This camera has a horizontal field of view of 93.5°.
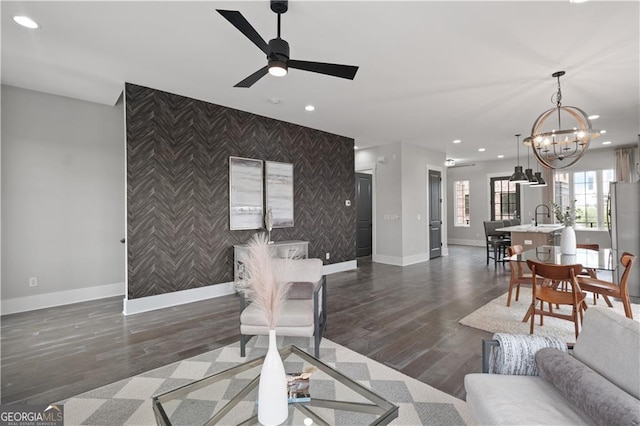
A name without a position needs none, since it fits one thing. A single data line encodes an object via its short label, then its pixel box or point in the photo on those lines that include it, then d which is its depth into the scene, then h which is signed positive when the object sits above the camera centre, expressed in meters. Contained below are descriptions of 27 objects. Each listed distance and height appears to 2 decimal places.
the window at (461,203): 11.06 +0.40
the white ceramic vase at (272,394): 1.34 -0.80
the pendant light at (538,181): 6.70 +0.72
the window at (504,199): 9.86 +0.48
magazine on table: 1.53 -0.89
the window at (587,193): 8.18 +0.56
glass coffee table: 1.41 -0.96
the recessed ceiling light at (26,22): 2.53 +1.69
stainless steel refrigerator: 4.52 -0.17
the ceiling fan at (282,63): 2.25 +1.18
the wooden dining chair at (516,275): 3.81 -0.81
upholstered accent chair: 2.54 -0.87
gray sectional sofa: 1.16 -0.73
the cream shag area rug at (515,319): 3.21 -1.25
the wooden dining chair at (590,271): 3.63 -0.60
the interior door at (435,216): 8.10 -0.05
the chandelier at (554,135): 3.09 +0.82
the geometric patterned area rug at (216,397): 1.87 -1.26
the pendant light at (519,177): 6.17 +0.74
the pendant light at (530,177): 6.47 +0.78
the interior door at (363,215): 8.05 -0.01
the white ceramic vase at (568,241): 3.59 -0.34
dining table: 3.00 -0.51
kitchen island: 5.68 -0.45
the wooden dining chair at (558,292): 2.75 -0.79
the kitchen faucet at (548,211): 8.71 +0.05
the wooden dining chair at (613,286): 2.97 -0.78
